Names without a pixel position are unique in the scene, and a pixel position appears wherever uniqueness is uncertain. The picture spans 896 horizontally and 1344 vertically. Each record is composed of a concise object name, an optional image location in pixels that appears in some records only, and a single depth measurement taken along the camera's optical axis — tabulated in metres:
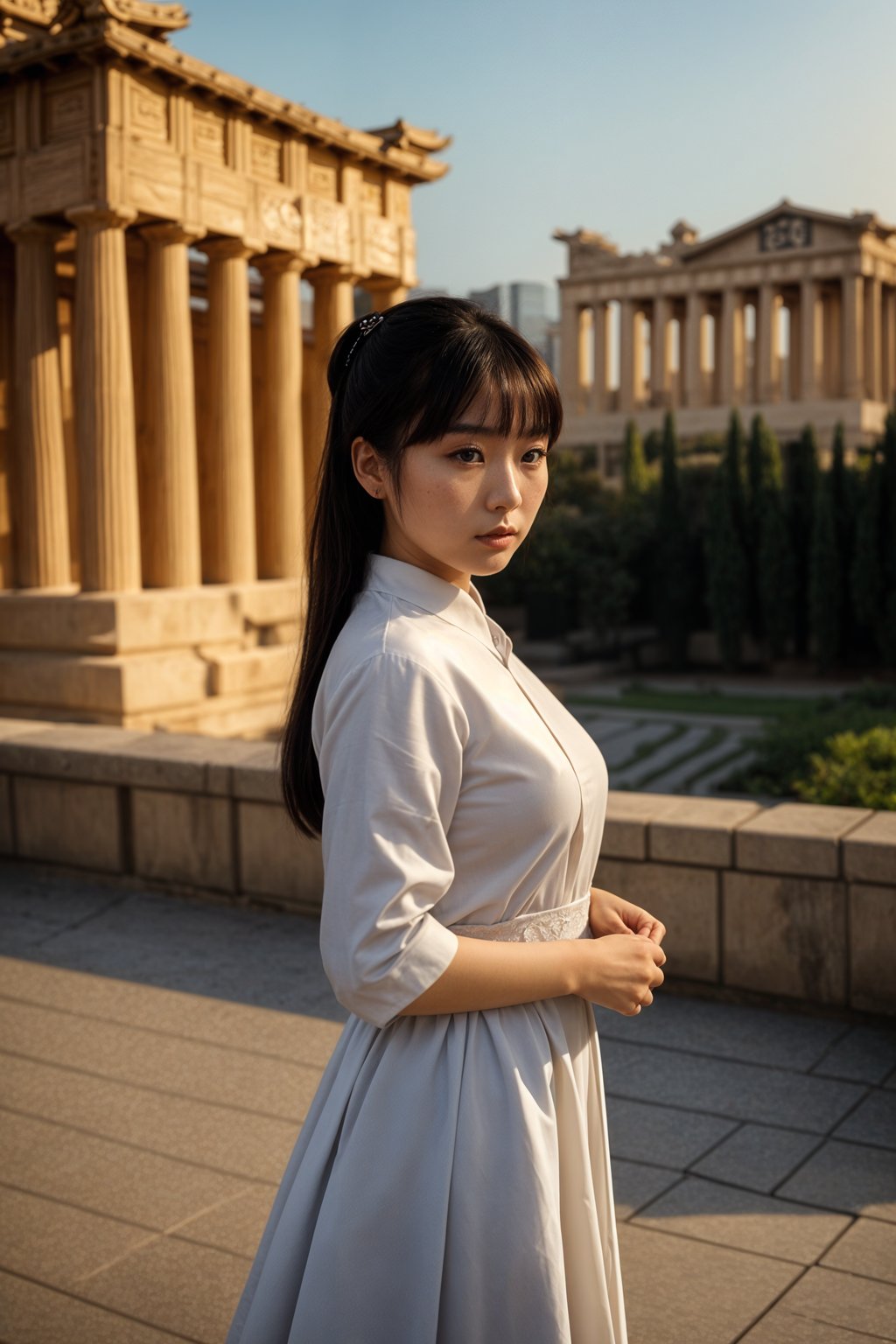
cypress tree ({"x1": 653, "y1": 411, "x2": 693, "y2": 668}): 40.19
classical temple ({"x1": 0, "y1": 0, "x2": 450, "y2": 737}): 14.69
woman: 1.79
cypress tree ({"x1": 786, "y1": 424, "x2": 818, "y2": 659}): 38.75
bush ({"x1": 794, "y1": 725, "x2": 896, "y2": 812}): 10.80
